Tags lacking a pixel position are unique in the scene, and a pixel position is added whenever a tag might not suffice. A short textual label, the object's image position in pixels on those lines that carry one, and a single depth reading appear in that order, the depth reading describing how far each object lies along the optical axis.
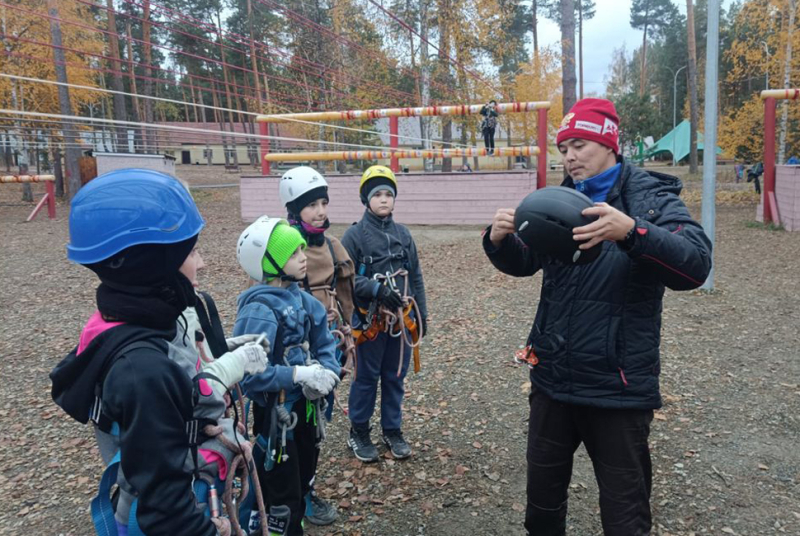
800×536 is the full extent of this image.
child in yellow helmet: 3.78
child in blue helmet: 1.49
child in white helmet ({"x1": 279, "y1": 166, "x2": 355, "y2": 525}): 3.47
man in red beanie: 2.14
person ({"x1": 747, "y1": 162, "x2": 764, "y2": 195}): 19.82
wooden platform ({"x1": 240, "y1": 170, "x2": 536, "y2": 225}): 12.84
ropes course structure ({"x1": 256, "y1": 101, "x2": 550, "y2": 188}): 11.58
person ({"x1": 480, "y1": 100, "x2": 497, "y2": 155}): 14.87
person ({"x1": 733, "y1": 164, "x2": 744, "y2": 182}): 27.85
